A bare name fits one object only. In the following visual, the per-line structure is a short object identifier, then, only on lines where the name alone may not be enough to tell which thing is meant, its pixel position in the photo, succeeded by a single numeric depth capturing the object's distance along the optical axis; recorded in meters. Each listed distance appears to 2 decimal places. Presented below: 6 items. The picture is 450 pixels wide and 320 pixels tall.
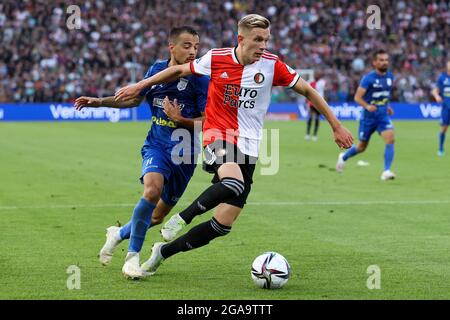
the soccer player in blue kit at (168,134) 16.58
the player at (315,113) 62.81
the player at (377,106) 36.34
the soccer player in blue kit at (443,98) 48.59
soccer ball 15.16
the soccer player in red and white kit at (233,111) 15.72
